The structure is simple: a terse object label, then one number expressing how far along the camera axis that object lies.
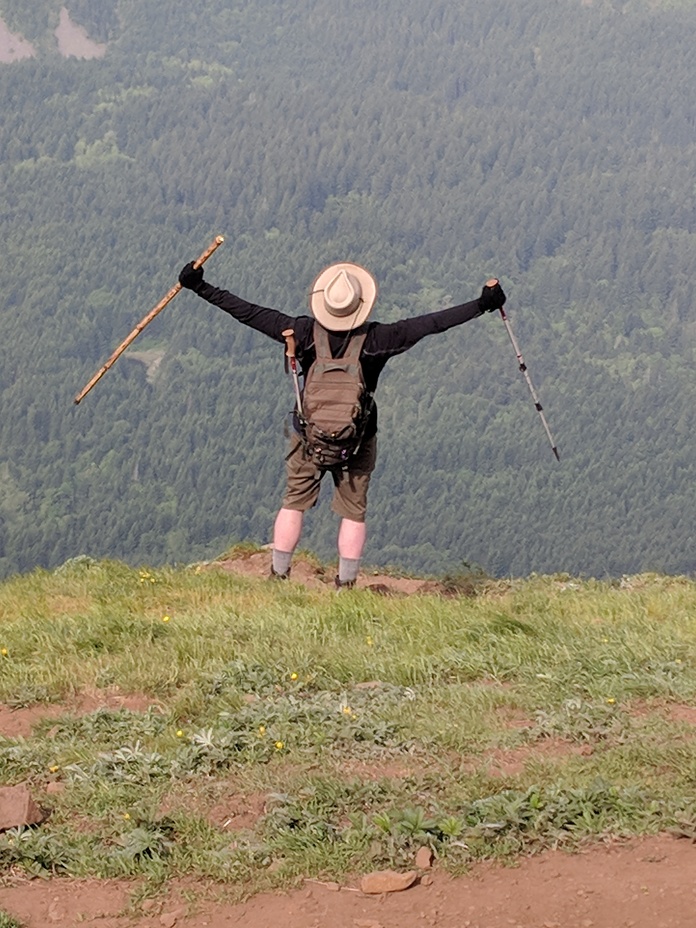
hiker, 12.01
